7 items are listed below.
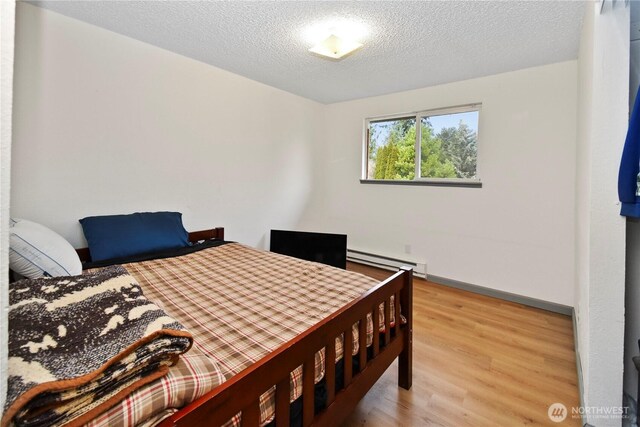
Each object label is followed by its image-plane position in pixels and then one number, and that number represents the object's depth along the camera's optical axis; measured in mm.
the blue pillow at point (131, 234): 2145
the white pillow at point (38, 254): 1529
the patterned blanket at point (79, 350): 608
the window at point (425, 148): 3250
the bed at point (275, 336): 832
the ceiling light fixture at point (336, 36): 2100
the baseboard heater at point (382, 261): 3559
